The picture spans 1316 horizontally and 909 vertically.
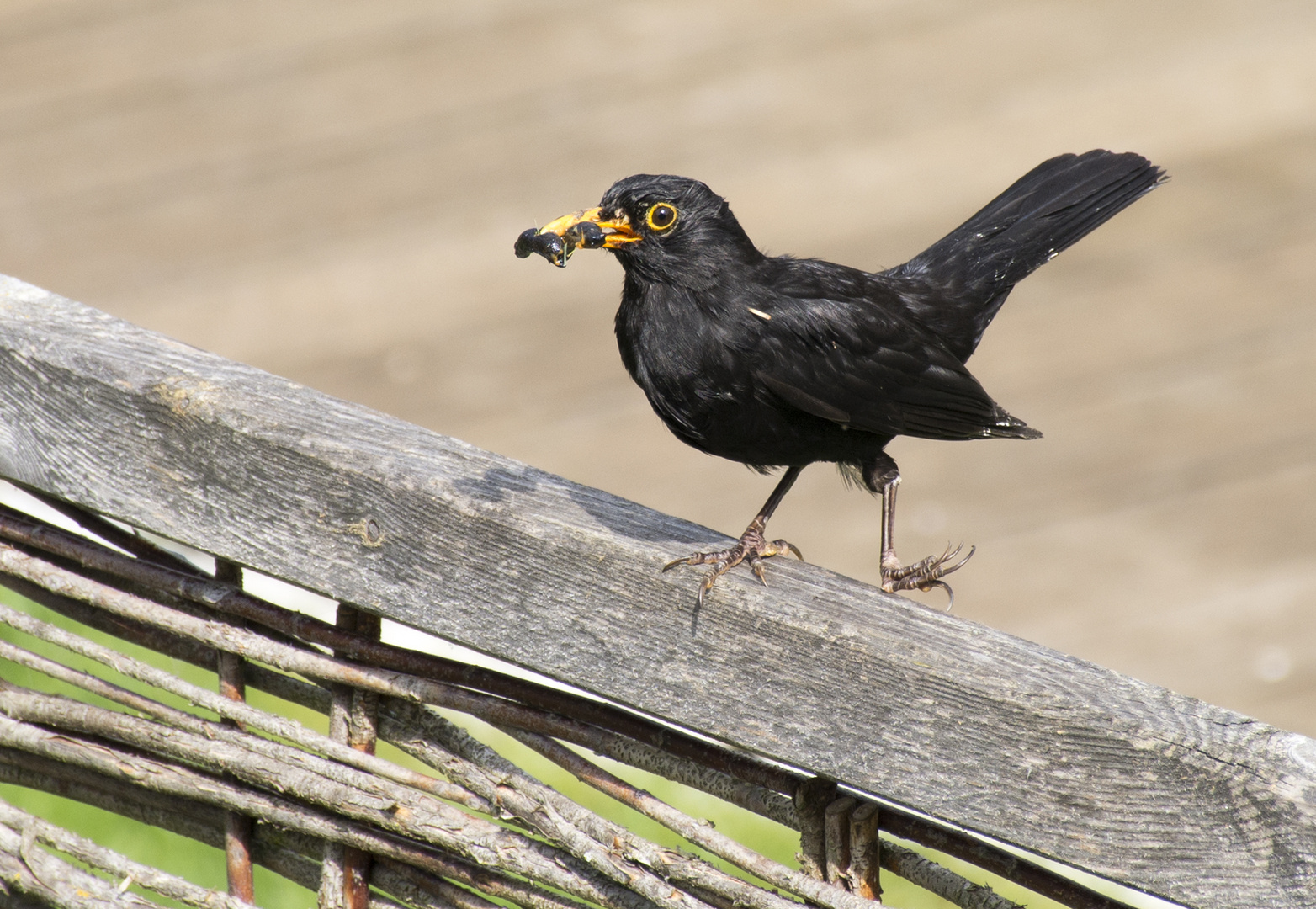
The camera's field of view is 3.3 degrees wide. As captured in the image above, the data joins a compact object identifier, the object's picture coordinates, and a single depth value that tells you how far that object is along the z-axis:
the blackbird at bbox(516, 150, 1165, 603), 7.35
